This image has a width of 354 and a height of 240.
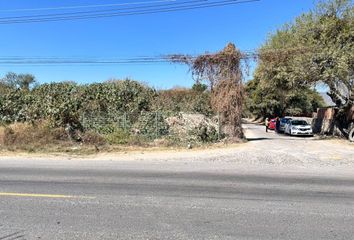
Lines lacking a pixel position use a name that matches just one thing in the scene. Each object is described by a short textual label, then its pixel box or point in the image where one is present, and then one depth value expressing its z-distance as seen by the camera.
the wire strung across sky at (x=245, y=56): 22.86
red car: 46.84
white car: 35.34
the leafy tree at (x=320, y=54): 25.73
